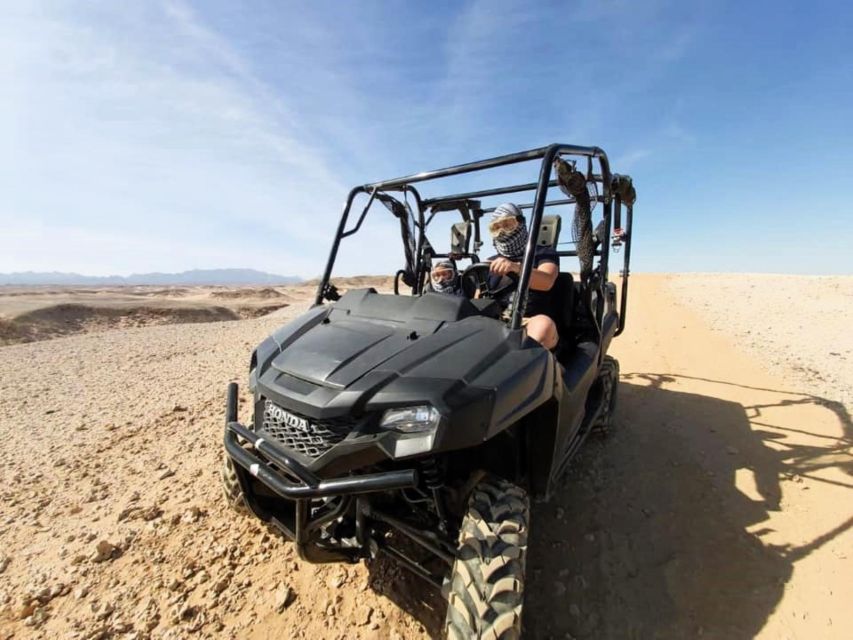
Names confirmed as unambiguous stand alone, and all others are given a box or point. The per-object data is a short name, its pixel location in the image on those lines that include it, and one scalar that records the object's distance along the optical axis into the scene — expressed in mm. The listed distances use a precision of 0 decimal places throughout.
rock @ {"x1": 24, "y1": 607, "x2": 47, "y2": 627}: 2104
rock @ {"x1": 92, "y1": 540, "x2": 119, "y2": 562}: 2504
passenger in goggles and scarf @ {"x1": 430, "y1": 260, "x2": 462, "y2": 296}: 3102
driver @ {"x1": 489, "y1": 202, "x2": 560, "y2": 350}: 2531
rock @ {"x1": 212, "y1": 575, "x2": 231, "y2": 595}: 2268
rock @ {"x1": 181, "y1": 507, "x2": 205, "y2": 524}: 2814
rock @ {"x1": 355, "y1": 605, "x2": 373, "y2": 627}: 2072
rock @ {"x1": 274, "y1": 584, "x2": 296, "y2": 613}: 2161
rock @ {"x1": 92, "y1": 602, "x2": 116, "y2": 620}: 2133
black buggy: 1539
